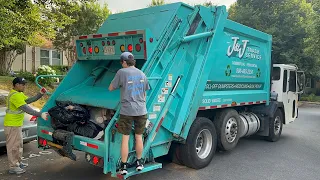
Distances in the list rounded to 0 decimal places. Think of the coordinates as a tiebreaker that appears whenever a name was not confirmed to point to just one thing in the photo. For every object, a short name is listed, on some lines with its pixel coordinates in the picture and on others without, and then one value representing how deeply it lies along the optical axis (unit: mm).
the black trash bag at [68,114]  4500
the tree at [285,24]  19188
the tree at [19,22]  7848
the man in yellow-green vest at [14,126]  4875
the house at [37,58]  23406
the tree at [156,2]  25573
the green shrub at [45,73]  13914
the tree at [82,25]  19047
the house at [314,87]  26959
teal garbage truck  4316
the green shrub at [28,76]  14695
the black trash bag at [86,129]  4492
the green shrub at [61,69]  21262
